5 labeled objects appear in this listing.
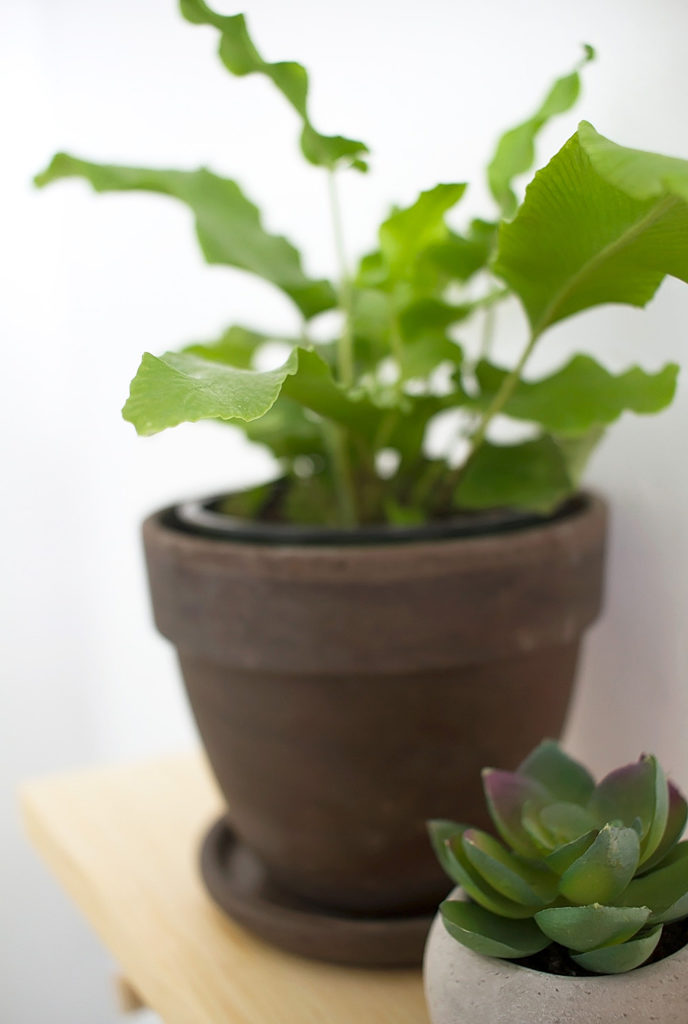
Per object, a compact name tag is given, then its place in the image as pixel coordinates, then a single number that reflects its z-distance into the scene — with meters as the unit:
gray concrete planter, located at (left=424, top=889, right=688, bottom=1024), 0.35
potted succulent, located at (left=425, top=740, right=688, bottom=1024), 0.35
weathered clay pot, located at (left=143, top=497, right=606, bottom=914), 0.47
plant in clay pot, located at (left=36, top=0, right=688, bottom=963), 0.46
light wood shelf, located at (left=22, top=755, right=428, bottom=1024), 0.50
